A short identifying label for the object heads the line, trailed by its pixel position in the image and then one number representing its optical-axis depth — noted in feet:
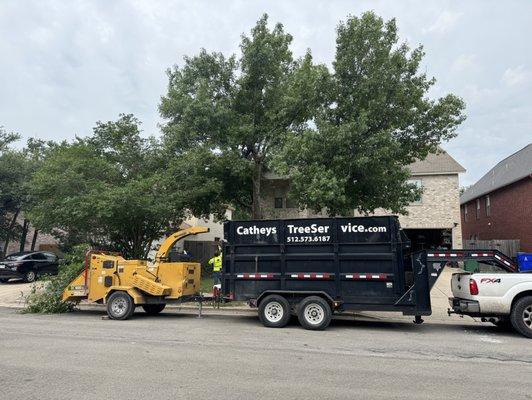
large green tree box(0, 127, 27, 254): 88.07
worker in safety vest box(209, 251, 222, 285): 43.29
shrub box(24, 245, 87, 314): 44.37
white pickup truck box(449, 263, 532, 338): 31.14
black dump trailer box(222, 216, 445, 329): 33.65
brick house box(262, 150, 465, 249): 90.07
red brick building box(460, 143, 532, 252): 85.66
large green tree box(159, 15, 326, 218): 65.21
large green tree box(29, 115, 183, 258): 53.62
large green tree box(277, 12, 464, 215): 49.88
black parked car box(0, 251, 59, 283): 71.41
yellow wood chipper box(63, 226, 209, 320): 39.73
